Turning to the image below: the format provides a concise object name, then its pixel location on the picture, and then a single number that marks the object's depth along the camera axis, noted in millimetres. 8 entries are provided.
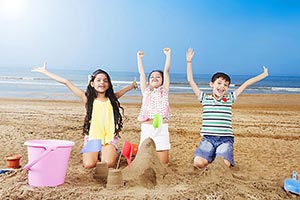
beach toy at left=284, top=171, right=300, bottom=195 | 3260
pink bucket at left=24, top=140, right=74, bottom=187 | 3248
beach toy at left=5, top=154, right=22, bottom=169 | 3964
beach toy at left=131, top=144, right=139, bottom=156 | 4548
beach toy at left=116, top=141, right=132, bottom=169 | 3807
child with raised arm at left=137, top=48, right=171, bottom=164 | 4438
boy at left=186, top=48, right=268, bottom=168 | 4285
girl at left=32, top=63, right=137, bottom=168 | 4375
